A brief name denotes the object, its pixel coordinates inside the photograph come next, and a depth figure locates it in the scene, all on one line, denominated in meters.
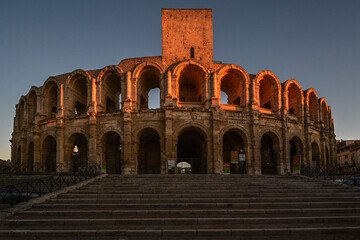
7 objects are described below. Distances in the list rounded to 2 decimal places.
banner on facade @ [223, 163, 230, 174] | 22.34
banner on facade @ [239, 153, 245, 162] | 23.93
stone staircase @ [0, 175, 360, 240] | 8.13
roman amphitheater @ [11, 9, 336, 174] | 23.89
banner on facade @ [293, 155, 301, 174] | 21.20
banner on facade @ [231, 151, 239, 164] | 22.28
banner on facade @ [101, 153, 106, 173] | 20.79
